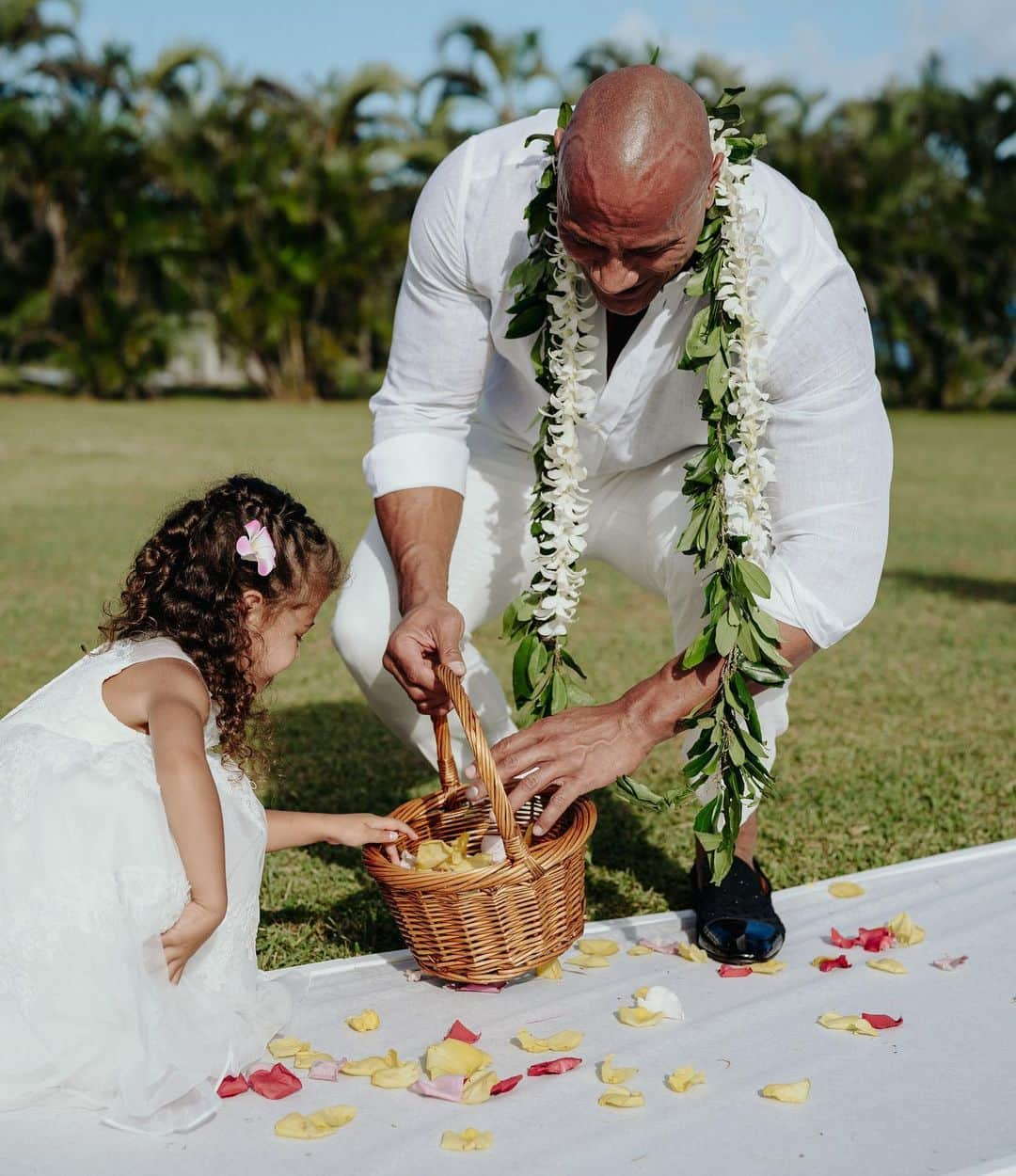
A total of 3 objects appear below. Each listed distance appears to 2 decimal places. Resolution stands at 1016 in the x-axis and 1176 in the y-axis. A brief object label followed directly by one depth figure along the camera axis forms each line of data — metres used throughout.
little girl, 2.46
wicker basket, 2.73
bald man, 2.75
